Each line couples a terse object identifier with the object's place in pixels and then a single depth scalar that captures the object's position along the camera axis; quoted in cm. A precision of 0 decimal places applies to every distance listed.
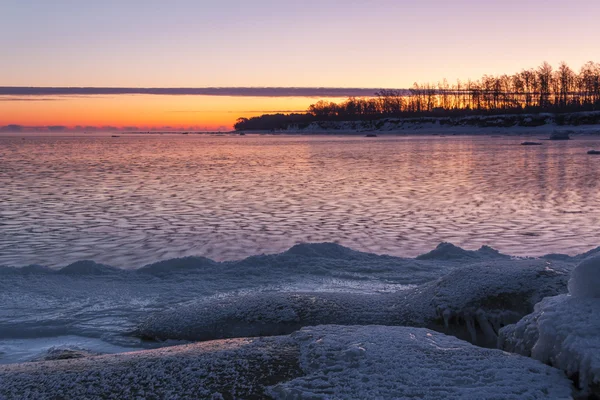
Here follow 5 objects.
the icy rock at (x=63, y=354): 390
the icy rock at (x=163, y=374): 299
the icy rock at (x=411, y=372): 284
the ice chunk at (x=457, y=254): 736
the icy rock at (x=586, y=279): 329
